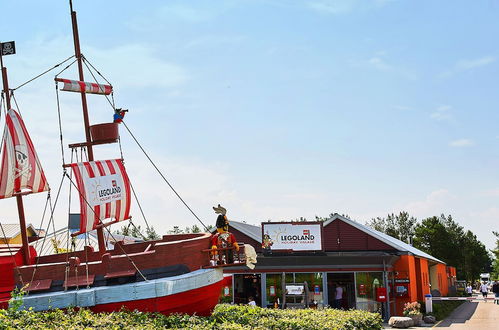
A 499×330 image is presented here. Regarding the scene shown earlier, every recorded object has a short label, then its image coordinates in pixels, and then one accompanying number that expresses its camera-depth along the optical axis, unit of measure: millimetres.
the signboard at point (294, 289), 28578
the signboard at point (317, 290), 29078
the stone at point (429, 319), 27453
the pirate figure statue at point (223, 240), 15719
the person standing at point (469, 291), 61125
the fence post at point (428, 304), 30594
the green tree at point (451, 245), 76125
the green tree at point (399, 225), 98438
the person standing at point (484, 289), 39906
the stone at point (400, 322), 25172
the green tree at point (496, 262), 78838
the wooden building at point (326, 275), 28828
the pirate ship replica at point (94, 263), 14250
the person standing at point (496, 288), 33262
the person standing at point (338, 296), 29406
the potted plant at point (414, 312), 26909
